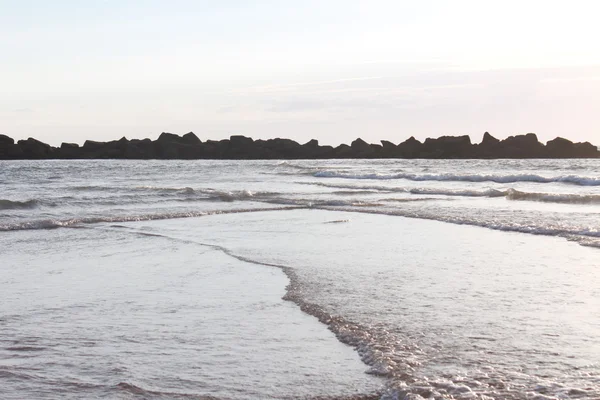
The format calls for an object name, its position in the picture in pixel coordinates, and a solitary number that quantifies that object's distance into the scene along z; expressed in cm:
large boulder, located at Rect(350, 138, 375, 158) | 8925
